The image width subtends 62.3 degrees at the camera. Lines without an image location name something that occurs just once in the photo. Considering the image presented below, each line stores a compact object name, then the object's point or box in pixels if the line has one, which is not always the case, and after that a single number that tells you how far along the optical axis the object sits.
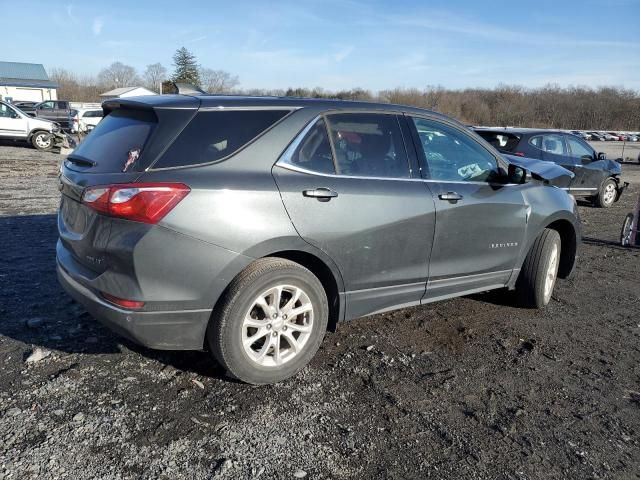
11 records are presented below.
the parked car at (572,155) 10.89
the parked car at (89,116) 32.01
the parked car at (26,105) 36.69
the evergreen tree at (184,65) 74.75
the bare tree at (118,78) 105.88
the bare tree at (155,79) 98.28
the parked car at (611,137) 64.64
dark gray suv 2.91
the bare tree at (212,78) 75.58
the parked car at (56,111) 32.84
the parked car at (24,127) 19.00
